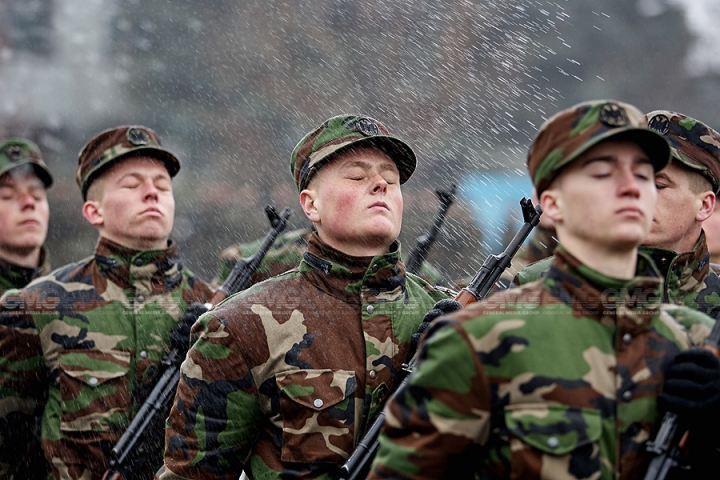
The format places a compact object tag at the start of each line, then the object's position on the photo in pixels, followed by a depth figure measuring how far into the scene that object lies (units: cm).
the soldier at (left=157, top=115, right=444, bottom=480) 779
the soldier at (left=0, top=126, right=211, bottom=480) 1060
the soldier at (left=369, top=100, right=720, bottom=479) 566
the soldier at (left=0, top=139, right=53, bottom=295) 1345
